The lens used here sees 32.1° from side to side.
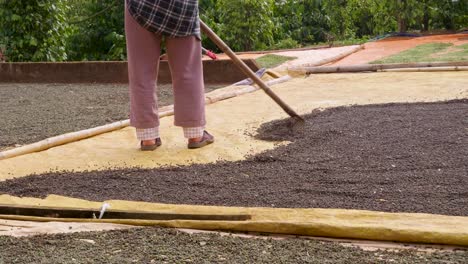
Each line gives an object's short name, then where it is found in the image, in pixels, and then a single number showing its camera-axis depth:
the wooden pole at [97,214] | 2.71
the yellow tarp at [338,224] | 2.49
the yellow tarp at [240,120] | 3.78
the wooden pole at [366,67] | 6.46
